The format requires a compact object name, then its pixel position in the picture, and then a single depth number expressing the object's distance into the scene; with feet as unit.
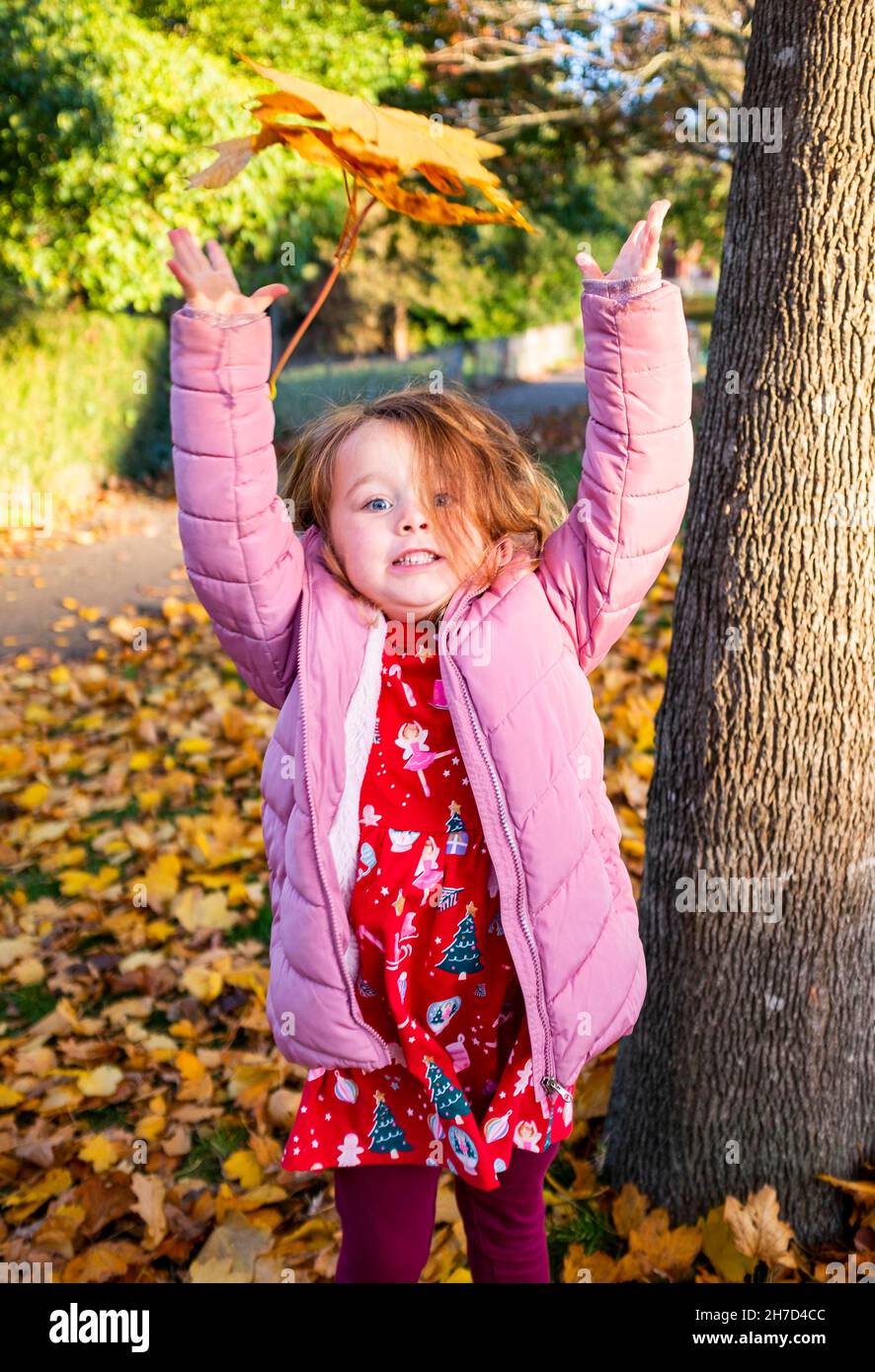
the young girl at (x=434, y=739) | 5.32
